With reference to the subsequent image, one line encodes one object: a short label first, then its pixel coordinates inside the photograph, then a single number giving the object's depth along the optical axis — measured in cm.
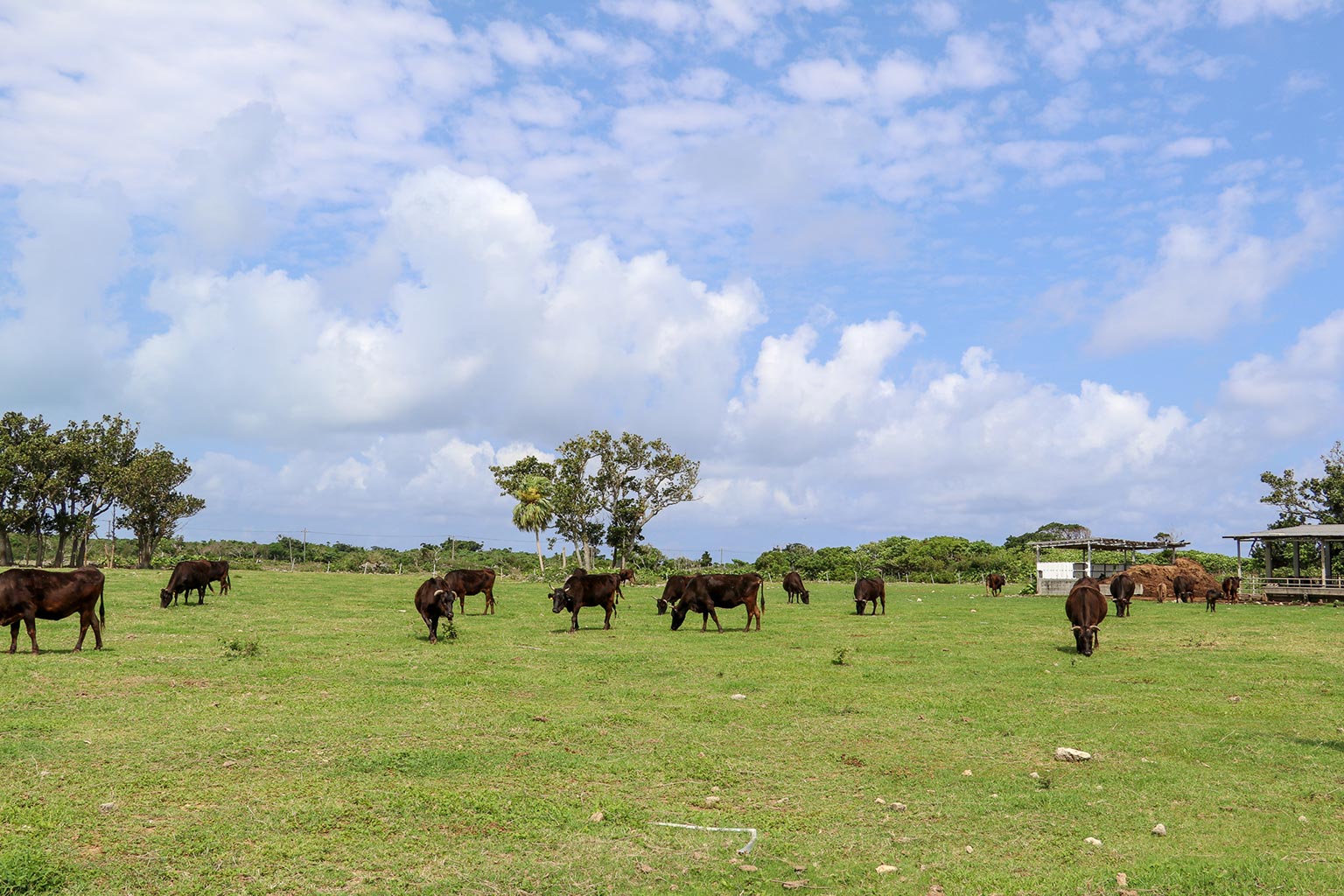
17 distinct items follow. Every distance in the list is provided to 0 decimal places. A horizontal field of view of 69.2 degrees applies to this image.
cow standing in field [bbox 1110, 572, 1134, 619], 3519
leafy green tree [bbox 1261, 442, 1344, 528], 7062
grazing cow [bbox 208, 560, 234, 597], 3259
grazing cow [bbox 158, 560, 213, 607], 2912
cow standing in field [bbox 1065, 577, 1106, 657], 2123
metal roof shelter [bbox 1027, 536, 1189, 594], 5650
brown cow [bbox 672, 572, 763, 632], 2591
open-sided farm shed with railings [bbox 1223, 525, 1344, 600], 4769
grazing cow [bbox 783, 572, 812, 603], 4116
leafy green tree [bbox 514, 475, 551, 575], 7919
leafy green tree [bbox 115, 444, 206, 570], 6800
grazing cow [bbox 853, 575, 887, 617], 3306
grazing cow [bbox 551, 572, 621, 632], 2500
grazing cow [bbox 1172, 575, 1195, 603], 4797
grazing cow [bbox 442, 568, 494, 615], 2981
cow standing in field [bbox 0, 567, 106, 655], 1741
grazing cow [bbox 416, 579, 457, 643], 2156
